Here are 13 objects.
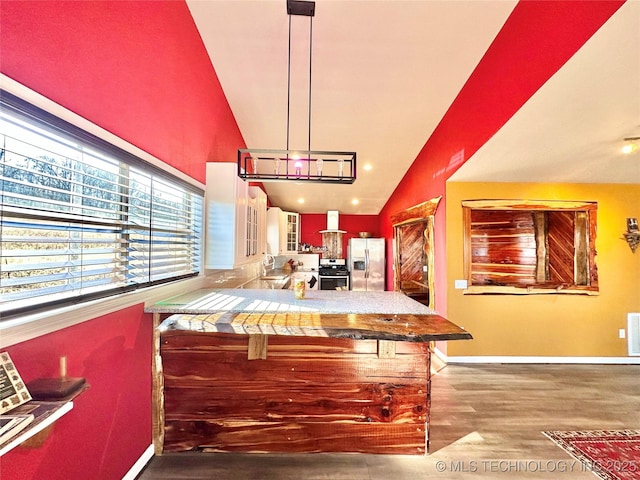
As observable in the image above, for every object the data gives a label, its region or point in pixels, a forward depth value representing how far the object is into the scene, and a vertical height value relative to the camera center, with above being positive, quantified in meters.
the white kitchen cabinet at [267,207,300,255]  5.79 +0.34
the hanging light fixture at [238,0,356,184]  2.09 +0.64
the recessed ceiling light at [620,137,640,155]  2.51 +0.97
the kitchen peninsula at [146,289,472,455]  1.93 -1.00
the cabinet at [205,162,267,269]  2.61 +0.28
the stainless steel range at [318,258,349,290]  6.78 -0.63
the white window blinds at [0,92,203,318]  0.99 +0.14
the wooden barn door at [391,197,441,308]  5.22 -0.16
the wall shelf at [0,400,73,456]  0.84 -0.58
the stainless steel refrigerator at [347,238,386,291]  6.40 -0.31
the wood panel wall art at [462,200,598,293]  3.56 +0.05
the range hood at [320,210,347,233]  7.21 +0.73
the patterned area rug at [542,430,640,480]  1.88 -1.46
